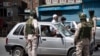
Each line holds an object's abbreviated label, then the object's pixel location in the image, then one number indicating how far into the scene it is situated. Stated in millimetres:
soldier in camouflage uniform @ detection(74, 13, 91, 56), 11734
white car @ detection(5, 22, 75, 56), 15109
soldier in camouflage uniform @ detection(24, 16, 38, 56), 12914
